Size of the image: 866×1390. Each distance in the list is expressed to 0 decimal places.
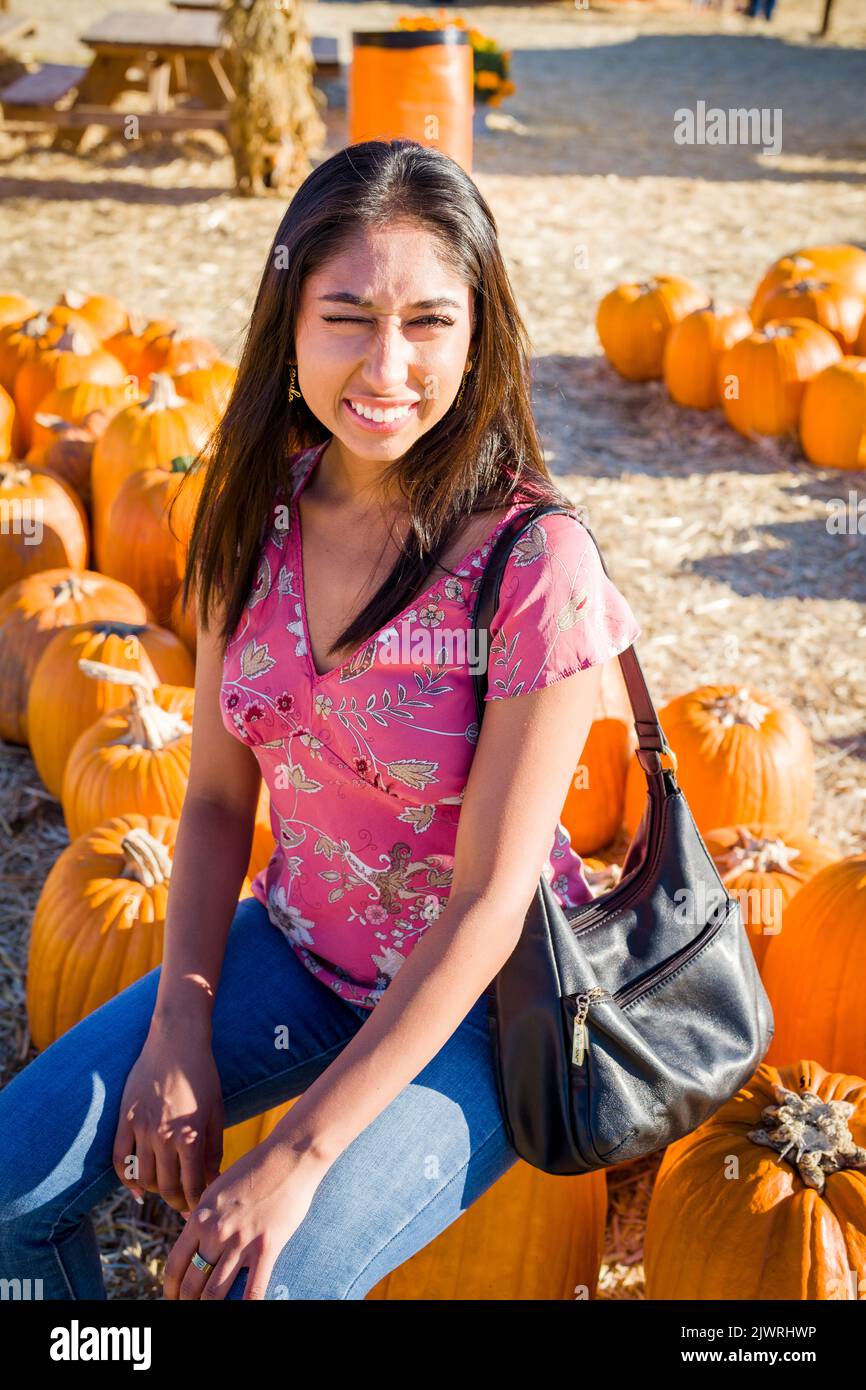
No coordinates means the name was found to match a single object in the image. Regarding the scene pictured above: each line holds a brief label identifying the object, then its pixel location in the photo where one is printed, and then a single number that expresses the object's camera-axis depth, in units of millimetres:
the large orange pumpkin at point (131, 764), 3148
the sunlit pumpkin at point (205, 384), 4684
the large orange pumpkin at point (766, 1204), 1970
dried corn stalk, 9164
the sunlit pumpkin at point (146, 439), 4230
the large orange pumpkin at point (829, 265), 6859
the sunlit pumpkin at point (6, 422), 4820
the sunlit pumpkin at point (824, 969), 2562
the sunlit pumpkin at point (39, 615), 3848
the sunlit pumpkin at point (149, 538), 4074
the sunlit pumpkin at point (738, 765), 3320
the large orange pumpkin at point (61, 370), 5043
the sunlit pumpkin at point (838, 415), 5766
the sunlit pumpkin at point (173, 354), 5051
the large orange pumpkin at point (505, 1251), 2184
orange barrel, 7969
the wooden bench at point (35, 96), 10773
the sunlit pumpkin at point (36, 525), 4188
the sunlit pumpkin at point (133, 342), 5273
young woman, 1729
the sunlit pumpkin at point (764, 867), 2752
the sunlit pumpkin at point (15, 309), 5688
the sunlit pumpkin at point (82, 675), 3568
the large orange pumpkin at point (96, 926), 2689
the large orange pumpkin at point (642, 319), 6781
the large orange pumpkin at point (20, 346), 5148
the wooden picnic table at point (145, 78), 10828
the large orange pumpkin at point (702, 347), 6422
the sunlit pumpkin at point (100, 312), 5742
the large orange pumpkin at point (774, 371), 5996
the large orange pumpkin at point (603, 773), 3428
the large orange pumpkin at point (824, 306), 6488
